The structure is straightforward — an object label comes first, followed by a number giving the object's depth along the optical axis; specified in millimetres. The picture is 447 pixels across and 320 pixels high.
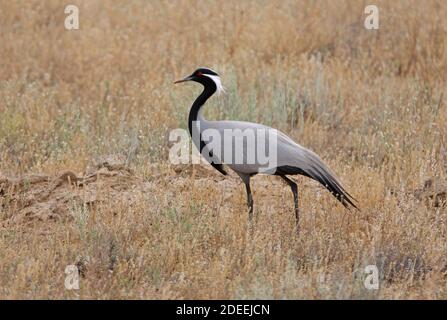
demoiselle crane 14422
